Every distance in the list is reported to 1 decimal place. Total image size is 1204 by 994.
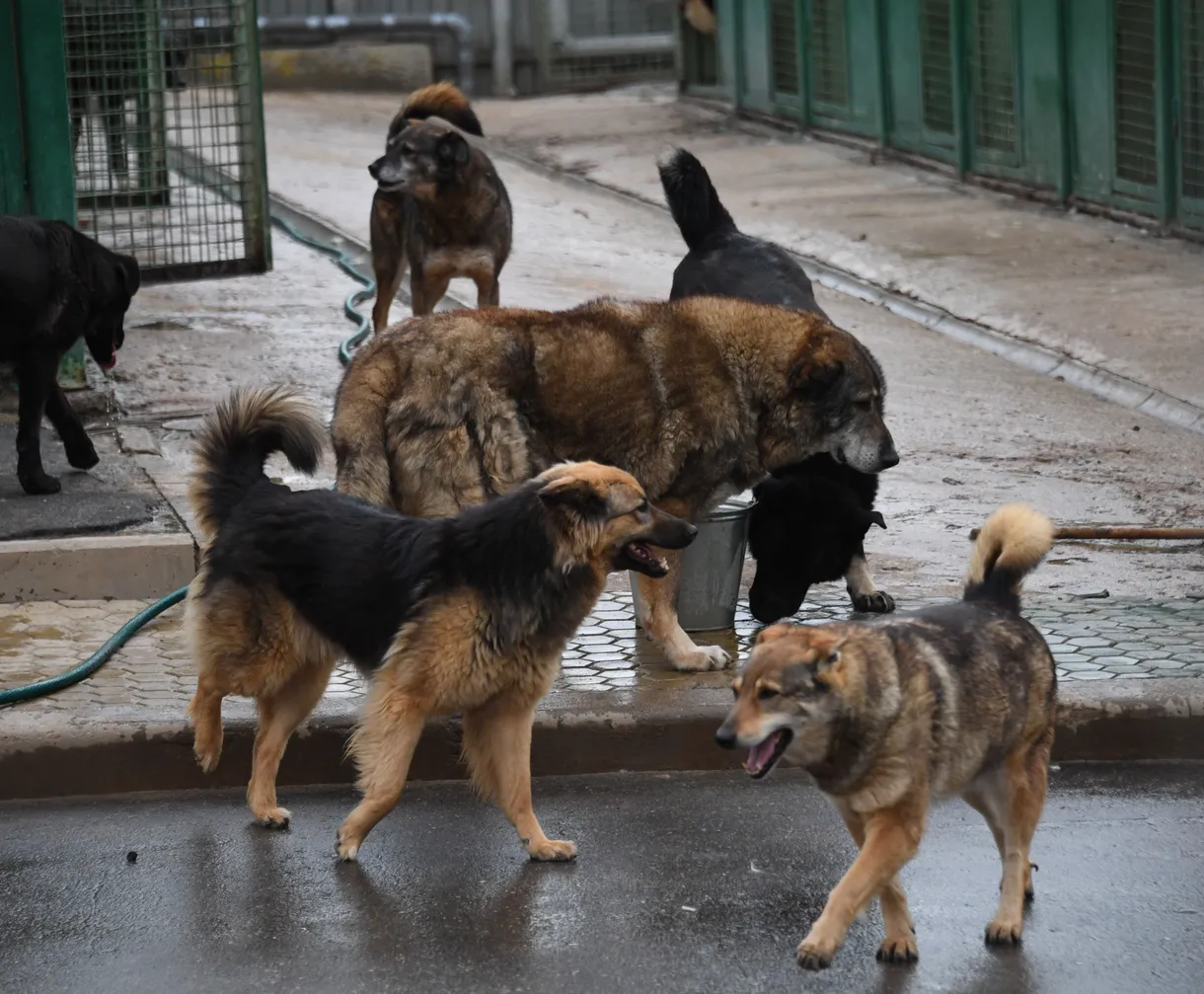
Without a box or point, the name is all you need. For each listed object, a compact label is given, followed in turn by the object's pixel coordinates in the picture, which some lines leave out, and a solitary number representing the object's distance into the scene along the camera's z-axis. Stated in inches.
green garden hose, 511.2
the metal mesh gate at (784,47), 1688.0
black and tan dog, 438.3
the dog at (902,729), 370.3
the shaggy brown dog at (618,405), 534.6
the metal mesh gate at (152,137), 944.9
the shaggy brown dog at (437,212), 896.9
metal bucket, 579.8
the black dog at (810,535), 597.6
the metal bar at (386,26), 2080.5
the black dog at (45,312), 694.5
